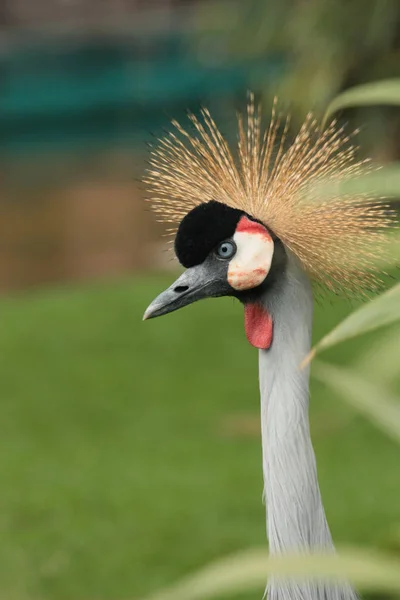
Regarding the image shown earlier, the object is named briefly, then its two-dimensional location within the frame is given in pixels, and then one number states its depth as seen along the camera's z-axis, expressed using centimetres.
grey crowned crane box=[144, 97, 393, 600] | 583
